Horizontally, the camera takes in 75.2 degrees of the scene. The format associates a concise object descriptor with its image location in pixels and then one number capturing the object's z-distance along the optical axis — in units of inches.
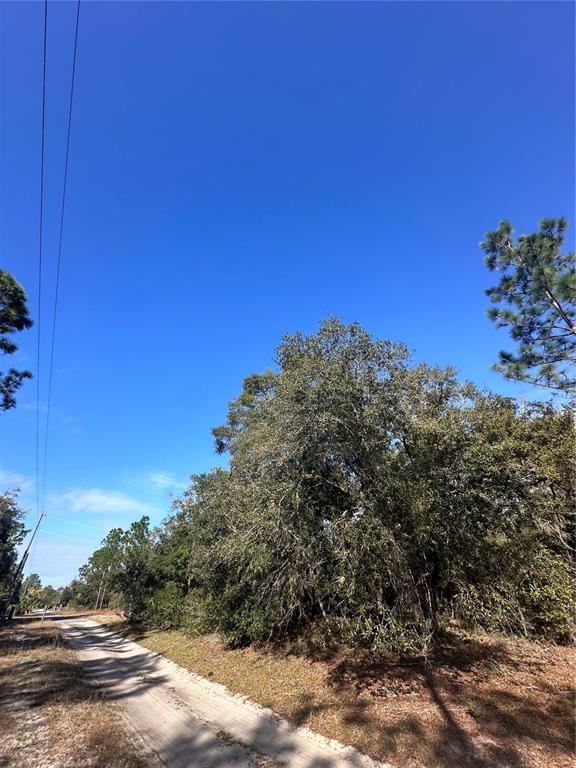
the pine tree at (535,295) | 441.1
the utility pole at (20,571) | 1264.8
